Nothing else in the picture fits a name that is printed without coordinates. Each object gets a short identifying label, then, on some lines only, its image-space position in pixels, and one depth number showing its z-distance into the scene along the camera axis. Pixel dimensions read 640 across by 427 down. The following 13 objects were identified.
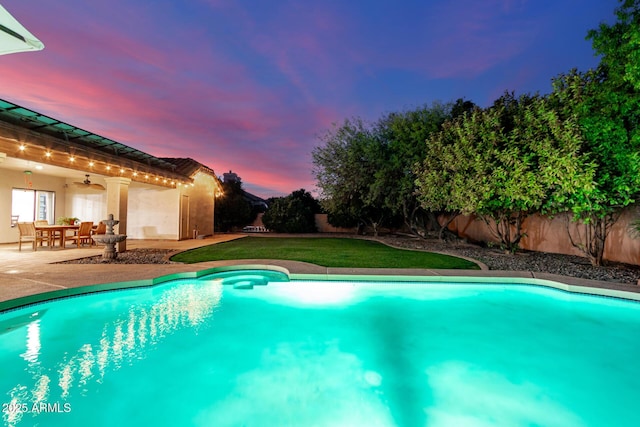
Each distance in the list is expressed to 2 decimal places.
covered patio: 6.66
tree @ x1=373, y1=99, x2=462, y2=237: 12.05
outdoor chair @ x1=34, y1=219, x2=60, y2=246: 10.28
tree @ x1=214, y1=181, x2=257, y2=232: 20.97
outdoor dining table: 9.77
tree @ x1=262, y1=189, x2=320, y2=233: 20.53
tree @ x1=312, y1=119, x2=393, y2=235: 13.72
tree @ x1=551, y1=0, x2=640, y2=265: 5.83
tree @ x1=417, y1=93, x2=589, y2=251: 6.91
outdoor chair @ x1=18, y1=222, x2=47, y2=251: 9.57
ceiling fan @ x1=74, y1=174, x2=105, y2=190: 11.02
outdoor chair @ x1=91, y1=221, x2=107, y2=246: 10.38
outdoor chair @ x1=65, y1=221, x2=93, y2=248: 10.48
